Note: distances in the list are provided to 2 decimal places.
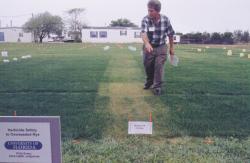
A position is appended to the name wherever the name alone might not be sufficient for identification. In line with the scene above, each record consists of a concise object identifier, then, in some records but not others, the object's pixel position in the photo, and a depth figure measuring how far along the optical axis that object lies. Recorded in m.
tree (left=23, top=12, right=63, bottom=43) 48.65
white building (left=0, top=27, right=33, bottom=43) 50.58
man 4.25
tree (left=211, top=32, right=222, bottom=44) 35.06
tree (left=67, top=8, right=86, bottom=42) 45.84
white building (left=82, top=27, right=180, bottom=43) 45.41
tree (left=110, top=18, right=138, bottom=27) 53.79
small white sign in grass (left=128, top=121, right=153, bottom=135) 2.87
